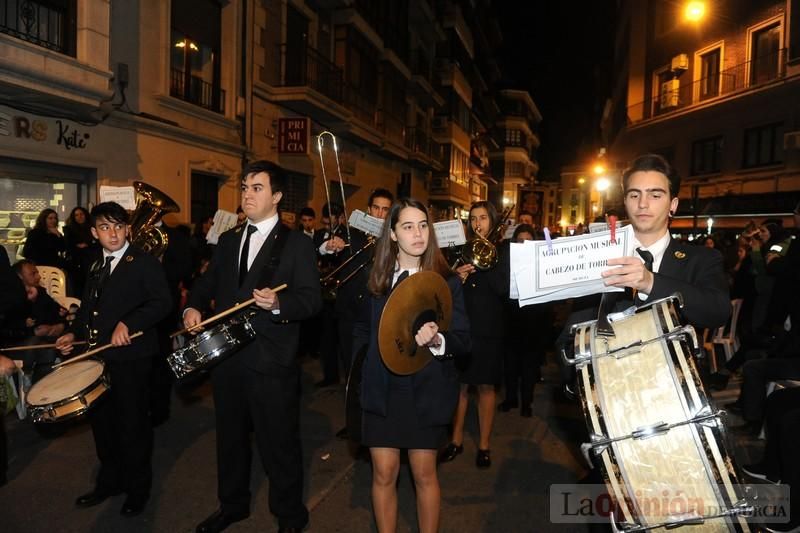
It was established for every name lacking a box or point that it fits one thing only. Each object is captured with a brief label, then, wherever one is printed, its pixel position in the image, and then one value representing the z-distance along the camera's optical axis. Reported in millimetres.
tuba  6098
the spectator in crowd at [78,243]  8703
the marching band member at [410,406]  3100
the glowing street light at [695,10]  23750
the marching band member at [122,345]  4047
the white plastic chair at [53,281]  7242
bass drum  2053
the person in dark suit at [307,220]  9602
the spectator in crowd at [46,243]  8500
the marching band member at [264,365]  3639
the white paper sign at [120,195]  6188
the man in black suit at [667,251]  2379
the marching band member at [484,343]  4910
